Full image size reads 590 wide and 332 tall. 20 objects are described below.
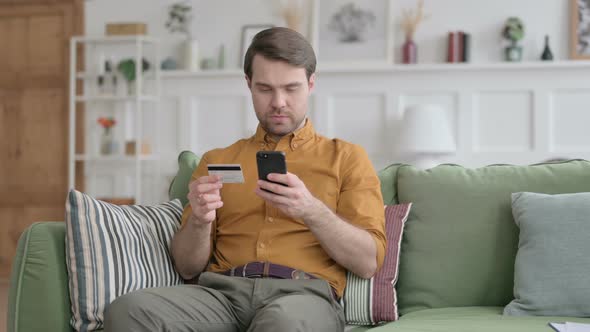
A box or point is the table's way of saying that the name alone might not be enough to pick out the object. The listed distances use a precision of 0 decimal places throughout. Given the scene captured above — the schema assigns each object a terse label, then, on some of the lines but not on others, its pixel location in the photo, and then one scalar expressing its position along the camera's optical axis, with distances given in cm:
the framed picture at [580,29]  512
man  193
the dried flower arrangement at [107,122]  570
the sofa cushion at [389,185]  247
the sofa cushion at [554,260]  208
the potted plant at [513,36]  516
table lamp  494
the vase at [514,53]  515
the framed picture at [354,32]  542
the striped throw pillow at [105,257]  205
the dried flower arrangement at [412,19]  534
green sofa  209
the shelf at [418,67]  510
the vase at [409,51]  531
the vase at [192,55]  567
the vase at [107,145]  578
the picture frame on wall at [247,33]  563
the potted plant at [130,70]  570
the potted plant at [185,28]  568
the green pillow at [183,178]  256
